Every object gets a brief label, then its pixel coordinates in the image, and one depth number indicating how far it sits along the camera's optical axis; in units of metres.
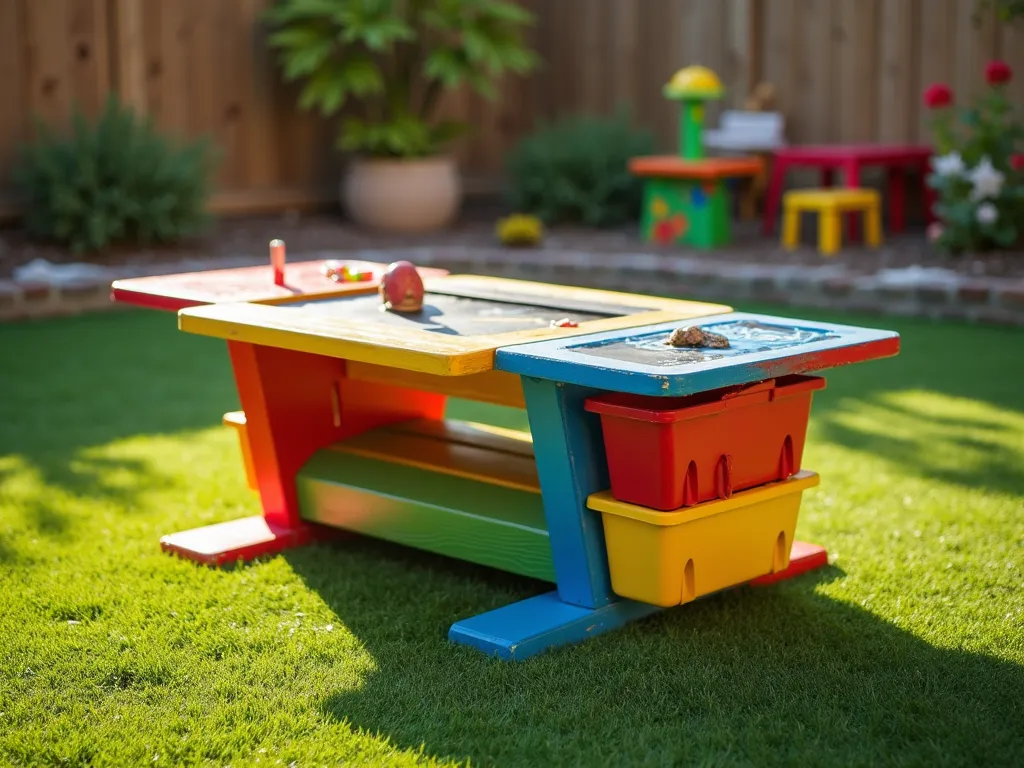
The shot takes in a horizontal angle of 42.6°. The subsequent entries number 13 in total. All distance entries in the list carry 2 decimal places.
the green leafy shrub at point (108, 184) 7.22
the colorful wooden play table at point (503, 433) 2.66
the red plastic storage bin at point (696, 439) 2.60
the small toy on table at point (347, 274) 3.70
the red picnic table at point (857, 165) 7.68
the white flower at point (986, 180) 6.84
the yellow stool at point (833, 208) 7.46
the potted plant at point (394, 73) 8.46
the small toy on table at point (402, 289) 3.23
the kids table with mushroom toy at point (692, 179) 7.89
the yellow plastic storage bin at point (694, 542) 2.67
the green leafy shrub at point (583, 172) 8.88
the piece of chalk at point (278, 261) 3.61
